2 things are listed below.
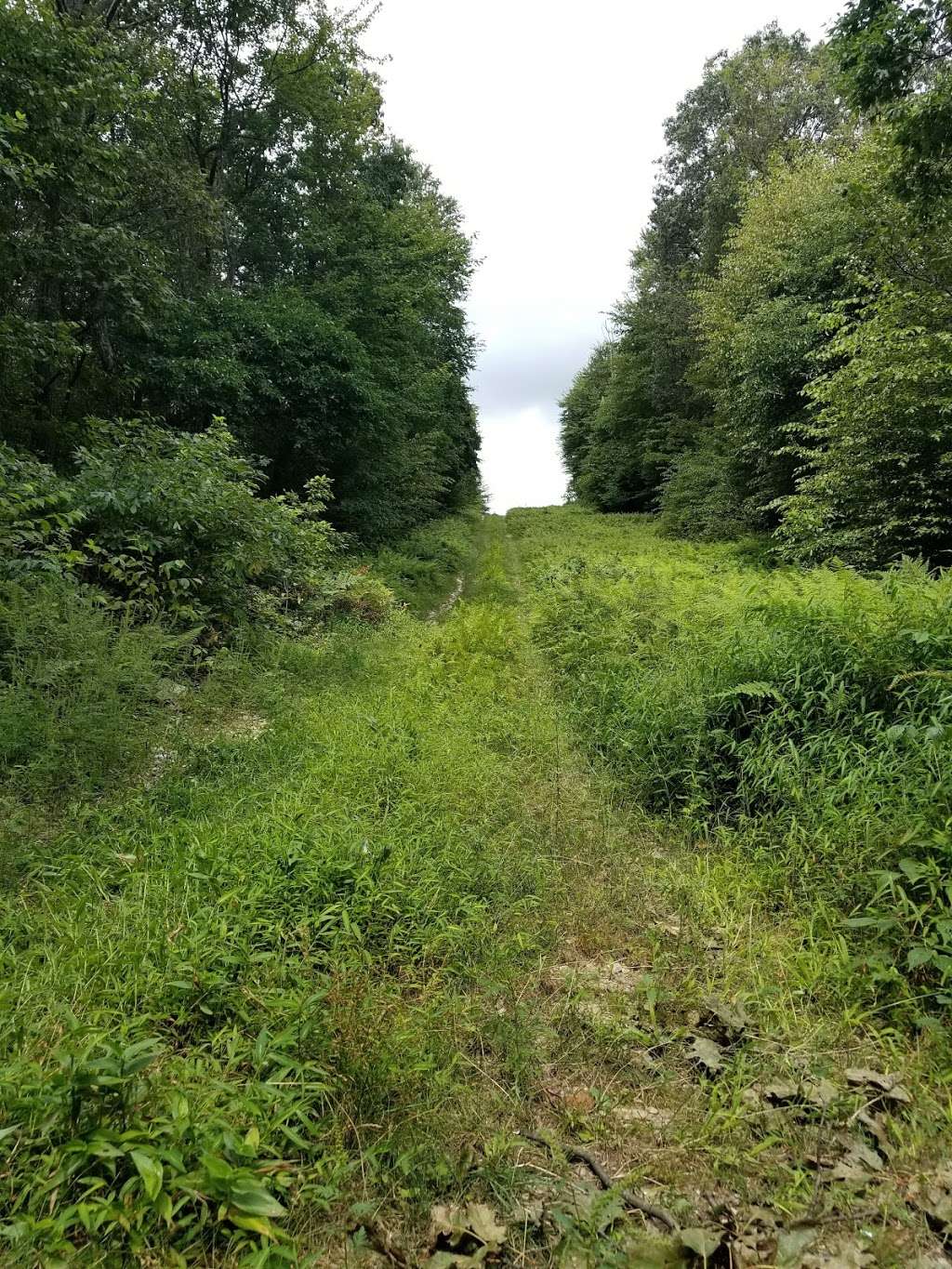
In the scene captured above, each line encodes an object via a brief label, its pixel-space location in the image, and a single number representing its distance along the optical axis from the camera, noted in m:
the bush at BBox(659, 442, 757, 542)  16.84
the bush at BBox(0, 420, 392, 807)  4.31
